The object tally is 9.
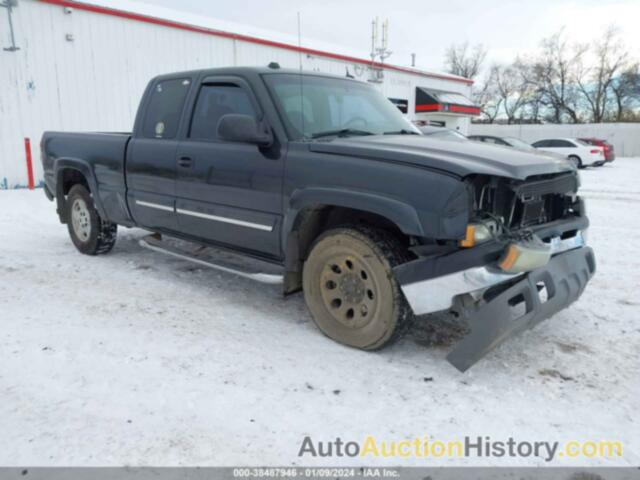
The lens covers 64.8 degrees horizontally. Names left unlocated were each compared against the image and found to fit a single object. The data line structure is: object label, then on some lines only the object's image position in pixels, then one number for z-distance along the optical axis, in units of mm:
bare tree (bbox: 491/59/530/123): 60375
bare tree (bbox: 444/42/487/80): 69500
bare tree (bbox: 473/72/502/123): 66812
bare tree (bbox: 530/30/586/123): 54094
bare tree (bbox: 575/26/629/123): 51000
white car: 22391
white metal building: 11859
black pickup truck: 2893
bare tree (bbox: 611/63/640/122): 48281
